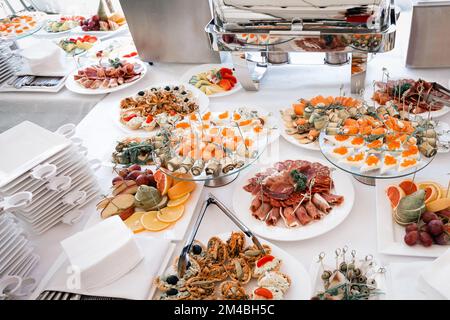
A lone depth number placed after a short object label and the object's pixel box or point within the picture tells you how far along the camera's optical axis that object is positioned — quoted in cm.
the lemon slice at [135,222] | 125
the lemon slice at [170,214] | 126
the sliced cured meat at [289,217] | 118
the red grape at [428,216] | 108
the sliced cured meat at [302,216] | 118
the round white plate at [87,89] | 203
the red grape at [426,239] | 105
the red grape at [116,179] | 140
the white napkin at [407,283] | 95
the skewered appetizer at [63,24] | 269
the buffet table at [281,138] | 115
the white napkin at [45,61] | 217
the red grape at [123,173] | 141
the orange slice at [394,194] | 118
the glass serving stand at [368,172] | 120
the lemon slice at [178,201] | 129
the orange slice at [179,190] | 131
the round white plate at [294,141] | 146
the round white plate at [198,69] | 204
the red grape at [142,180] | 136
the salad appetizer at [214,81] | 191
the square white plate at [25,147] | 115
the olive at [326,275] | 101
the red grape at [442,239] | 105
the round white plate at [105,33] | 256
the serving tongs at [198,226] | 108
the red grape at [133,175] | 140
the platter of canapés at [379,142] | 122
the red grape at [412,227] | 108
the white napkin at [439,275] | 92
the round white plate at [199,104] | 174
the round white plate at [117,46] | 233
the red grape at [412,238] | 106
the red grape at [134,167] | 144
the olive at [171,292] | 101
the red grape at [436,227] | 105
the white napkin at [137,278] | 104
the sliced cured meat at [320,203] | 121
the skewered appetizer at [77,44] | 242
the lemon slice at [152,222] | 124
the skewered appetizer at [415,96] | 152
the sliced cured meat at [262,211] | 122
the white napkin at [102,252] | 101
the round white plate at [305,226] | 116
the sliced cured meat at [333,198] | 123
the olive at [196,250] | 113
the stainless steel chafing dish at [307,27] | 145
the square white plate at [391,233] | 106
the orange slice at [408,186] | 120
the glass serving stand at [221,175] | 127
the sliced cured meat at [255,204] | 124
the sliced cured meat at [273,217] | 120
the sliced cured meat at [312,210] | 119
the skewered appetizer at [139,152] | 148
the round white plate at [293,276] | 100
